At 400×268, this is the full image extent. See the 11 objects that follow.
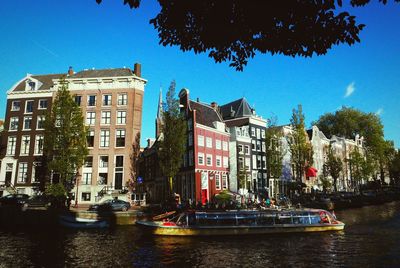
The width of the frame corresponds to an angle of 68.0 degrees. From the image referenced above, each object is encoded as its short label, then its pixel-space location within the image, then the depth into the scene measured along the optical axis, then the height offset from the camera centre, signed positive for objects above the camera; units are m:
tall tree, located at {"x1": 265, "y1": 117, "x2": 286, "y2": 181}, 50.59 +6.77
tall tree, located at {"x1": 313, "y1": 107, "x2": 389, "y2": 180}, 98.06 +21.90
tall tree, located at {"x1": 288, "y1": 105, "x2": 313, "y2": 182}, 55.30 +8.14
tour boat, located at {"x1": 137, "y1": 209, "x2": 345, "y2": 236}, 26.75 -3.00
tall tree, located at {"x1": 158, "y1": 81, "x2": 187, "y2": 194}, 40.44 +6.49
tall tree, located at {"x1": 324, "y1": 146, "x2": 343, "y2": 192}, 65.75 +5.35
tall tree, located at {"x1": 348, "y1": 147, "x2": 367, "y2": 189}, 77.69 +6.79
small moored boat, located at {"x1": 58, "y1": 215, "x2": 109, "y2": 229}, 31.83 -3.31
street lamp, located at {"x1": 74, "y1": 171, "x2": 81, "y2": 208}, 41.78 +1.23
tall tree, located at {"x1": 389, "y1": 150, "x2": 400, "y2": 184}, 102.50 +7.59
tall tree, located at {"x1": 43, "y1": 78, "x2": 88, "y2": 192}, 38.25 +7.03
